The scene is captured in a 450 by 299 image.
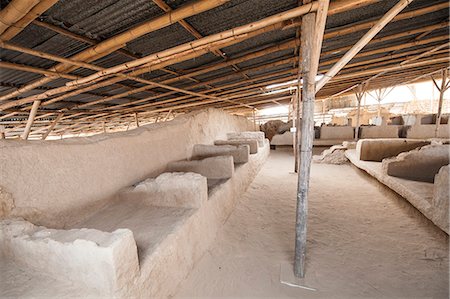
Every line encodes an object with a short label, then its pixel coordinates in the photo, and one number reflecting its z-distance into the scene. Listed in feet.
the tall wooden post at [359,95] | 25.75
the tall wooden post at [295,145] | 20.11
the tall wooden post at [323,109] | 57.94
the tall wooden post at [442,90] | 21.56
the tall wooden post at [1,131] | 23.49
